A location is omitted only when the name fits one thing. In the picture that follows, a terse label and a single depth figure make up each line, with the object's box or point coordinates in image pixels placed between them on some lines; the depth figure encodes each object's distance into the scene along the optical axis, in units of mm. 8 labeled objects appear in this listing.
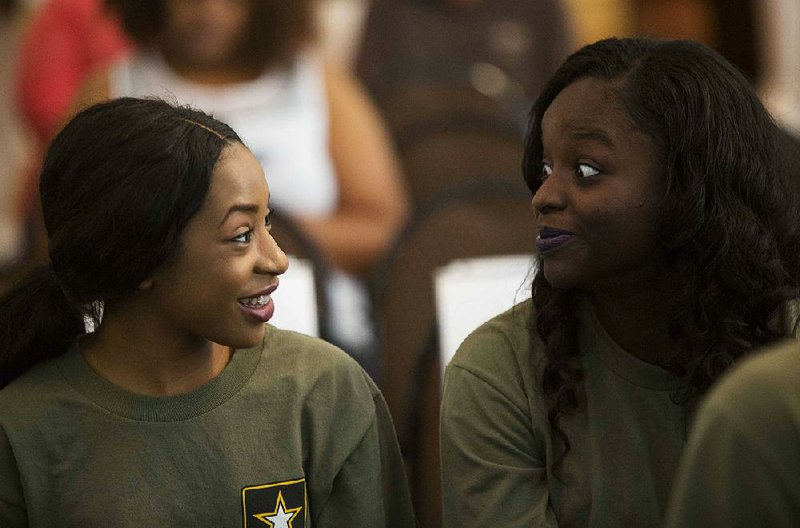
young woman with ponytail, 2914
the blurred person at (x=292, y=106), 5797
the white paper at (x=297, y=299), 5602
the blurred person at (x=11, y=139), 5609
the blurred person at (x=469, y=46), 6129
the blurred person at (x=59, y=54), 5691
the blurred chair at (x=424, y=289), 5965
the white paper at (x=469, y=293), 6125
